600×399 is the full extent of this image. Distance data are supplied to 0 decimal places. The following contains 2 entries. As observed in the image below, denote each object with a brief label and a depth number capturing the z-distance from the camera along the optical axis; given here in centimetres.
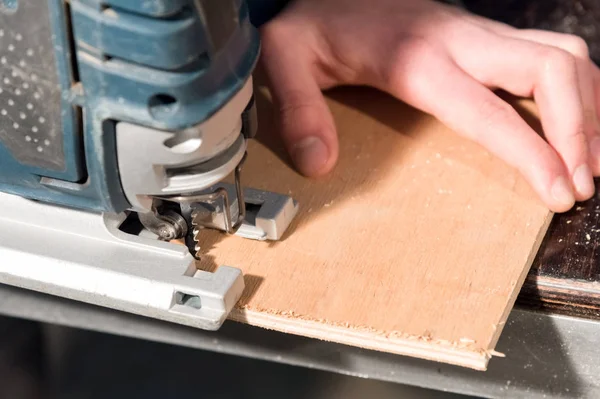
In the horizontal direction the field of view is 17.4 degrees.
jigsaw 70
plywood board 74
